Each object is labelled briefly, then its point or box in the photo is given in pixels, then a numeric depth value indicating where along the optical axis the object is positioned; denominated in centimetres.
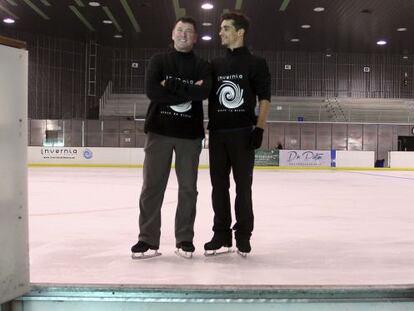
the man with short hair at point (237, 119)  329
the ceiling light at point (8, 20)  1984
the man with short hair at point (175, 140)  325
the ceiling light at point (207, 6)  1673
